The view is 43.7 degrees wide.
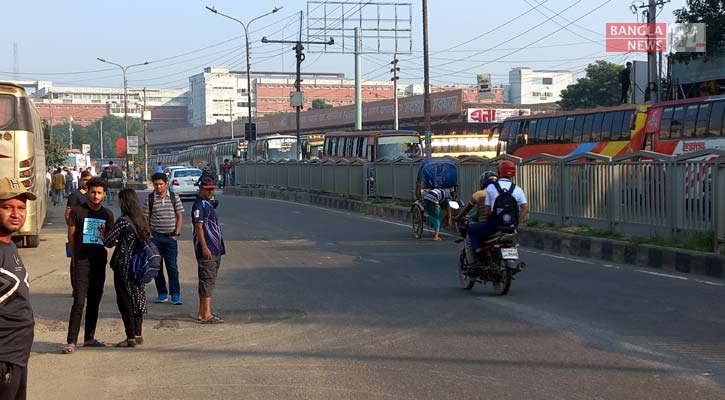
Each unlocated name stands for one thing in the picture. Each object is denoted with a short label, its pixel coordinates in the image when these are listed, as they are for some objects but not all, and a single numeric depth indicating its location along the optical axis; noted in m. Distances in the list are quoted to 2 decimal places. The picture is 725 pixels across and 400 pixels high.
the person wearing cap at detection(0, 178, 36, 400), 4.24
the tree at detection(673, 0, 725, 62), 37.31
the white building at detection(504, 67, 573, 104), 128.94
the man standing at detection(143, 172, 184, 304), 11.48
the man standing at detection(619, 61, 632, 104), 36.12
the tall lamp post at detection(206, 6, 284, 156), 50.98
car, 38.94
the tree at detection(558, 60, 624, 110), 72.25
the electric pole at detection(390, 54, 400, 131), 59.41
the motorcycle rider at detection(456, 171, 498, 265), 11.52
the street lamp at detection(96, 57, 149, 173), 68.25
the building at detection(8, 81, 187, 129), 160.12
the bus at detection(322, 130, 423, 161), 39.75
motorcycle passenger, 11.24
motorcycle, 11.05
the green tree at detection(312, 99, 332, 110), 122.88
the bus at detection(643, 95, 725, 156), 27.94
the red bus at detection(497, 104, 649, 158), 32.50
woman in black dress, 8.61
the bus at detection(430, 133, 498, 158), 48.62
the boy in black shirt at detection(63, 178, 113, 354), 8.52
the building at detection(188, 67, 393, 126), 147.62
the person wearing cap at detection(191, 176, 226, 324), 9.84
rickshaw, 20.06
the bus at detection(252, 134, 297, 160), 63.47
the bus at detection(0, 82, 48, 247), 16.61
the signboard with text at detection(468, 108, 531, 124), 58.12
